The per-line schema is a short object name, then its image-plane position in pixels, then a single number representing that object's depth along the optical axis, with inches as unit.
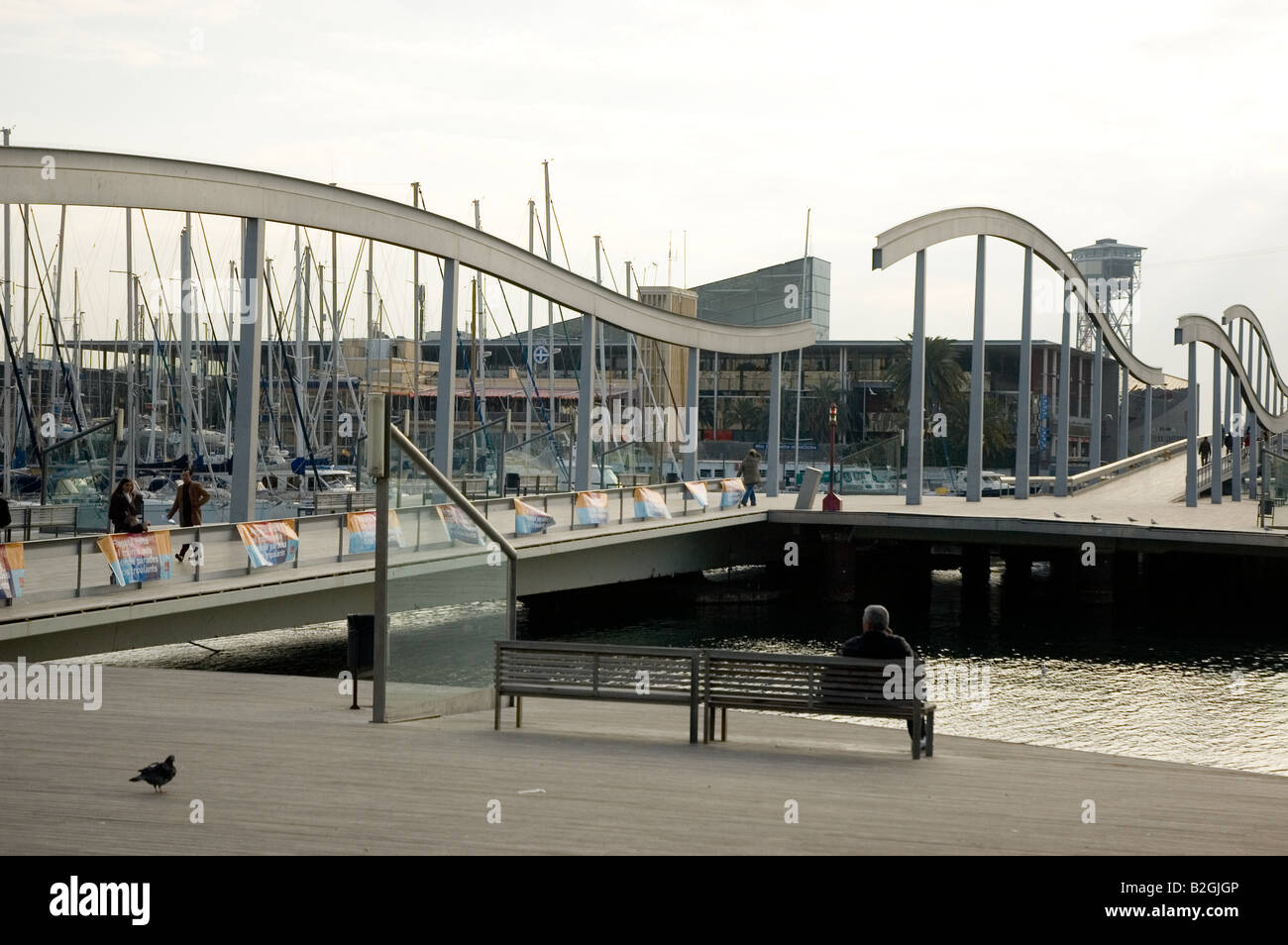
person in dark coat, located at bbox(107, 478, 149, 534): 781.9
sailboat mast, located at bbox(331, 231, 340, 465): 1826.2
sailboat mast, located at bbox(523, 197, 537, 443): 2170.3
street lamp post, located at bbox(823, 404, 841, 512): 1416.1
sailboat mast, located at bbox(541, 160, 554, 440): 1814.5
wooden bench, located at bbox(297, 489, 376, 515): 1211.2
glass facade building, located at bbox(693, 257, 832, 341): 4133.9
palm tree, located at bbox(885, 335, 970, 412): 3459.6
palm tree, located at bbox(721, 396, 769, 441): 3828.7
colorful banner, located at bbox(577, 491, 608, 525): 1115.9
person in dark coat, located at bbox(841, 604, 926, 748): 435.2
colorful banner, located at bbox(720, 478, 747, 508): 1472.7
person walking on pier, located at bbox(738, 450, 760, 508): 1476.4
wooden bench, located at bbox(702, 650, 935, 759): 413.7
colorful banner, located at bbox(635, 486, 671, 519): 1217.4
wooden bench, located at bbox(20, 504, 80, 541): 981.8
